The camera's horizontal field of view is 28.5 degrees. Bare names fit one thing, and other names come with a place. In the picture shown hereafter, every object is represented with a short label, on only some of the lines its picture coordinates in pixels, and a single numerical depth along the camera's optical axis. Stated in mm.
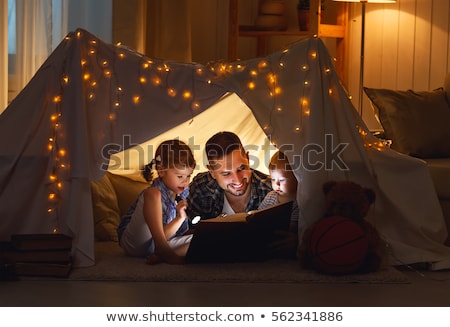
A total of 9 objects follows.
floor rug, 3137
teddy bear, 3164
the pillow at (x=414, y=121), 4305
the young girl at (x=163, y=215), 3391
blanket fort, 3336
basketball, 3154
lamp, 5180
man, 3631
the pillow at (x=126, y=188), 4148
